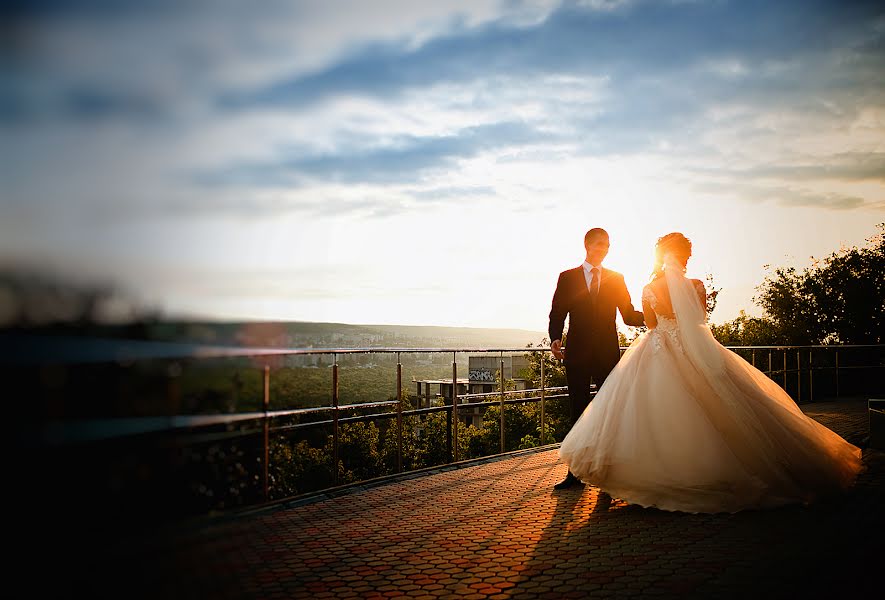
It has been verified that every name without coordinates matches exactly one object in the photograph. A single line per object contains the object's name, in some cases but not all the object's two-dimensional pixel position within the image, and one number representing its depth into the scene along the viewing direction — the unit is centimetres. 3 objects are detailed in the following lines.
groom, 528
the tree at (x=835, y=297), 2716
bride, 407
